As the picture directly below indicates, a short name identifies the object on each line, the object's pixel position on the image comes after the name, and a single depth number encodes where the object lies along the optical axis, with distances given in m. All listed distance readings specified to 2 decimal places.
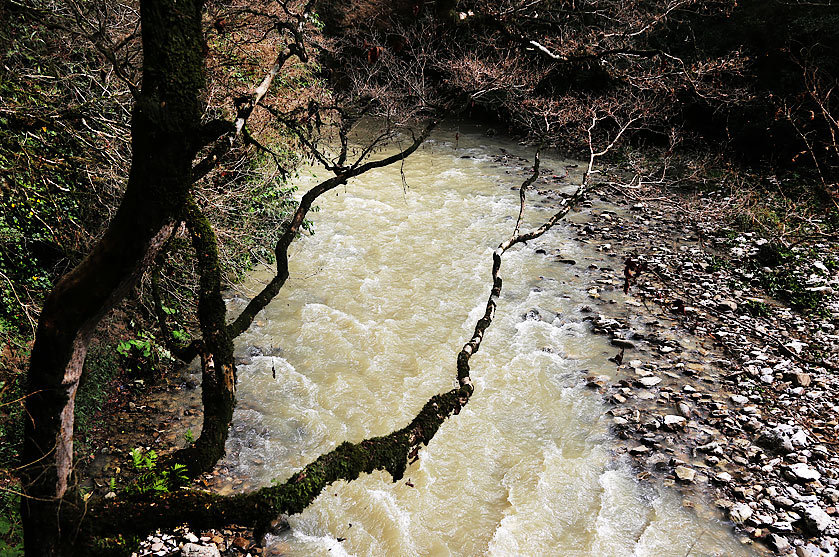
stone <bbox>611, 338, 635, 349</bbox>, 7.44
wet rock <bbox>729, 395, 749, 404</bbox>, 6.33
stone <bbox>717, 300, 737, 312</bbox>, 8.21
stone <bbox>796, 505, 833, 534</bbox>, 4.73
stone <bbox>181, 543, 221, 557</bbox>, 4.39
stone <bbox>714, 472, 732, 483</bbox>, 5.32
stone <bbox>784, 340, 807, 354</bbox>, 7.17
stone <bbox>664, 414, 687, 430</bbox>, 5.99
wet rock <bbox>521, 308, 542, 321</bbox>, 8.16
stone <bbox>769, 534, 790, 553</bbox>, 4.63
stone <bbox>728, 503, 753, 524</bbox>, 4.93
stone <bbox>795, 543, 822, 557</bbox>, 4.55
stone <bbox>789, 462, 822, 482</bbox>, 5.23
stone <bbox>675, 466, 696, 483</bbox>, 5.34
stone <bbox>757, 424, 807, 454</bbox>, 5.59
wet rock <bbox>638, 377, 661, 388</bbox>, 6.67
